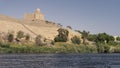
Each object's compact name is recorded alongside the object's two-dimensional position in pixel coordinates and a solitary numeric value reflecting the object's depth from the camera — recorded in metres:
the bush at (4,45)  170.31
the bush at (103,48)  176.54
